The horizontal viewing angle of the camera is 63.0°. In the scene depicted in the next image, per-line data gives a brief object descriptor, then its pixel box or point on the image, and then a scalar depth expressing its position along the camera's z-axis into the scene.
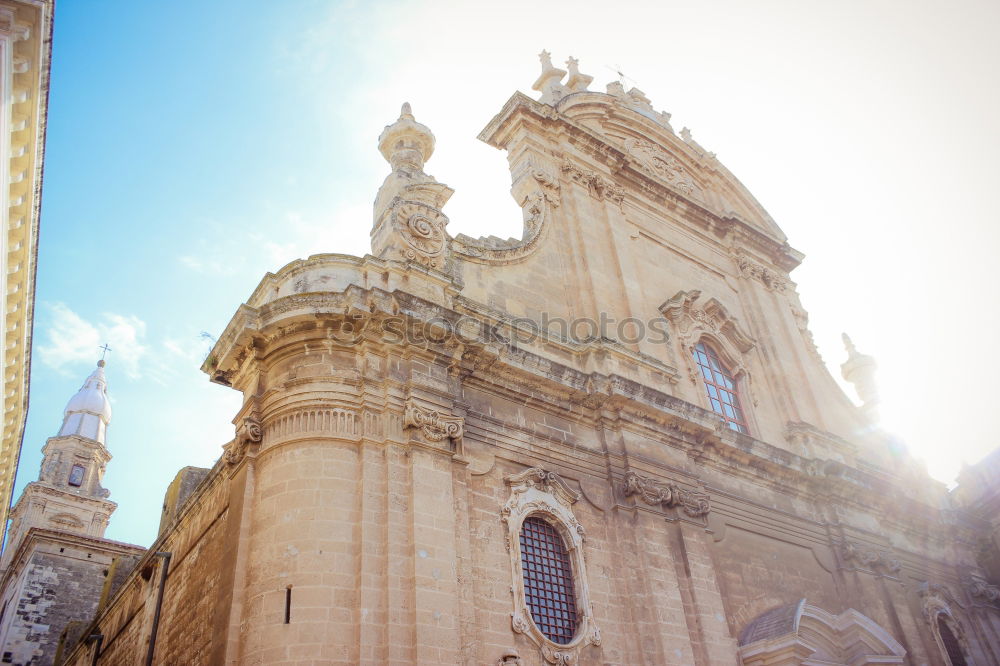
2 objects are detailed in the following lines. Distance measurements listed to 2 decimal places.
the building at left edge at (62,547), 26.02
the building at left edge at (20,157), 10.50
